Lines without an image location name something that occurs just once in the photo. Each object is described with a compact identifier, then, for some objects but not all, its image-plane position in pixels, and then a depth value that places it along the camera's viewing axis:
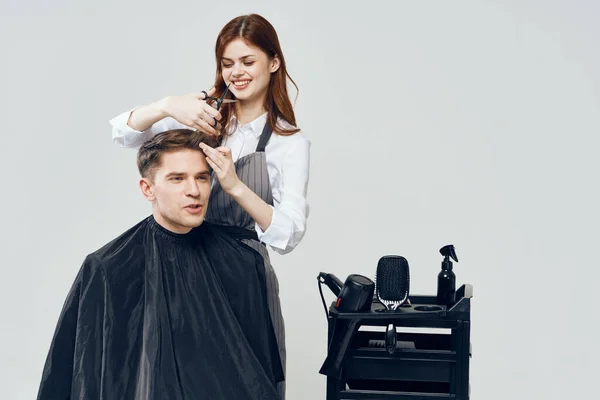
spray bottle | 2.71
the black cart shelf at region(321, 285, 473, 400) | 2.49
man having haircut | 2.29
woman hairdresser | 2.48
